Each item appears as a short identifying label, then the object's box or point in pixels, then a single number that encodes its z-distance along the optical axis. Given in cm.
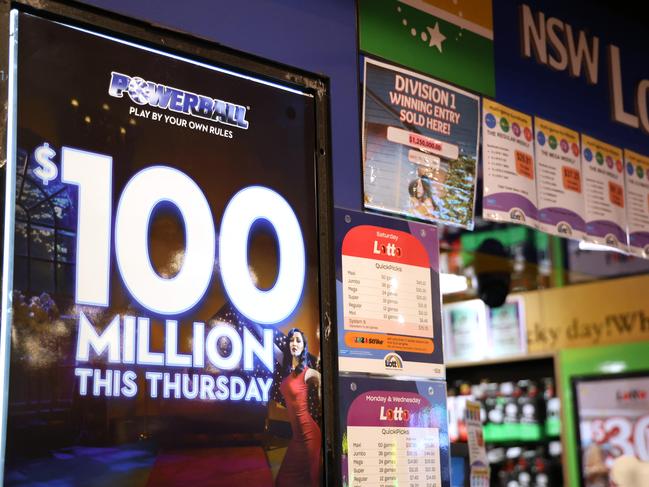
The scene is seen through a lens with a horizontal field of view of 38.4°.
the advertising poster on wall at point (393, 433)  238
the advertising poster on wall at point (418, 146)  264
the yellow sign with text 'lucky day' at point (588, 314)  641
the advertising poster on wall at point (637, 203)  365
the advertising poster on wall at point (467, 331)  726
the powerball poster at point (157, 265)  182
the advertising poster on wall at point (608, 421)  613
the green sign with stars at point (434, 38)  275
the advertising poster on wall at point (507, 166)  304
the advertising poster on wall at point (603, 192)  347
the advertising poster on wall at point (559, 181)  327
